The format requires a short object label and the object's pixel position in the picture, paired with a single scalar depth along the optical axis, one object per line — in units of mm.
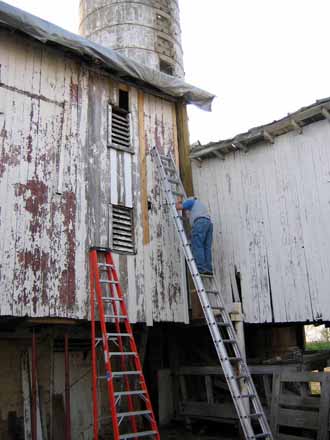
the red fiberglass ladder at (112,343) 6863
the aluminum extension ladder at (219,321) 6670
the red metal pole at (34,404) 7715
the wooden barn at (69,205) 7797
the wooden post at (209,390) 9736
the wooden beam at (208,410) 9320
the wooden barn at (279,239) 8289
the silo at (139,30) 13820
